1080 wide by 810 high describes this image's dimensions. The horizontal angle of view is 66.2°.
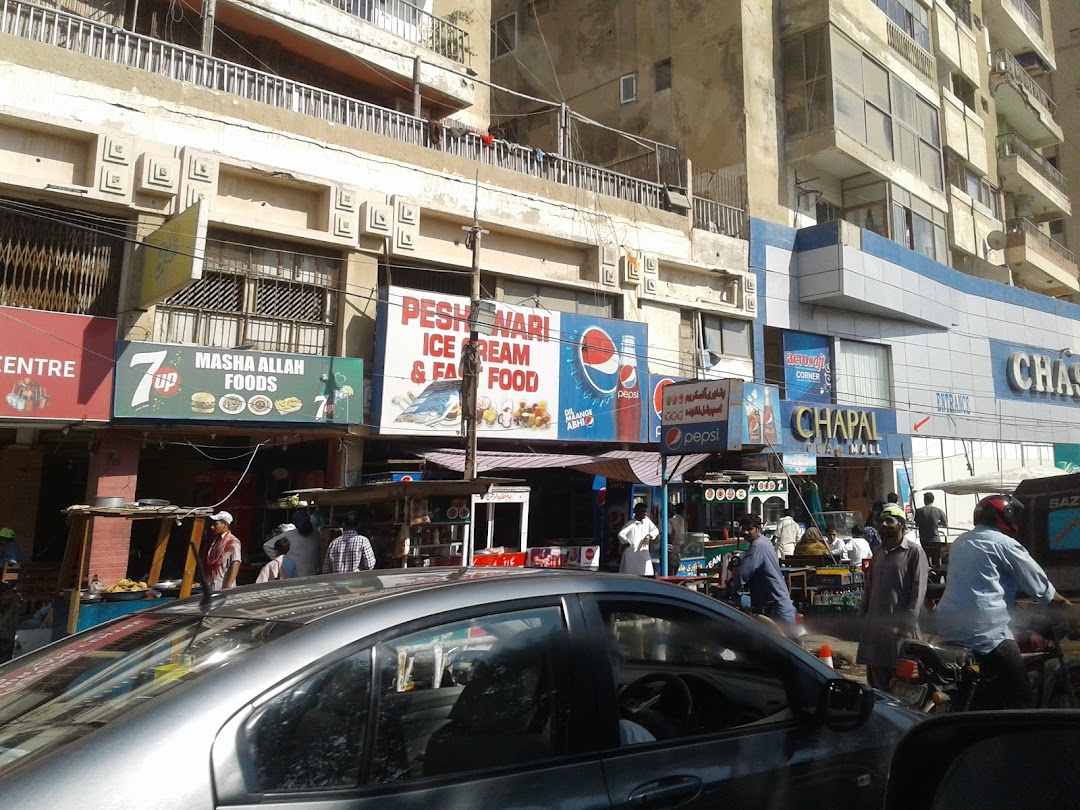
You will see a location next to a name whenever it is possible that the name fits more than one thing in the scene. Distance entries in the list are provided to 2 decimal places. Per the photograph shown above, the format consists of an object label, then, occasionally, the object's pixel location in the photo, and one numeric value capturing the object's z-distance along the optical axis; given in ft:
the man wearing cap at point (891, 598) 17.90
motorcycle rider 15.48
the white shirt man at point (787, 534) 49.26
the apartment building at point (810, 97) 66.59
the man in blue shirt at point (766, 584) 23.71
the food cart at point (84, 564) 26.50
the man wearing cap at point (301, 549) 30.68
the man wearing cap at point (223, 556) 31.35
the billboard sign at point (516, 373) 43.88
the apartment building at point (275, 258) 36.60
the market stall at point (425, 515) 33.14
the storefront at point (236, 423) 37.17
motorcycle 15.98
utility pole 40.24
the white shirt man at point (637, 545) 37.70
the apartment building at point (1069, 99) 116.37
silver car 5.82
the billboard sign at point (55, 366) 34.37
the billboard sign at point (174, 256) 33.42
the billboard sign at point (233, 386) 36.78
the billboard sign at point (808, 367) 65.26
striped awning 43.65
